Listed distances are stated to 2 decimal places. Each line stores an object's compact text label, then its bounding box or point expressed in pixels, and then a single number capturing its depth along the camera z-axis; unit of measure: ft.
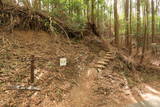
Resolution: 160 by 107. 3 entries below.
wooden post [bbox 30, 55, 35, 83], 14.91
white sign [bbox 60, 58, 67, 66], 17.81
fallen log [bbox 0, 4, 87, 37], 23.18
